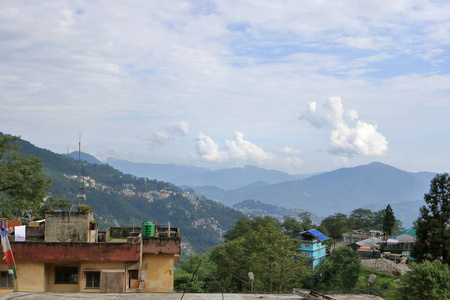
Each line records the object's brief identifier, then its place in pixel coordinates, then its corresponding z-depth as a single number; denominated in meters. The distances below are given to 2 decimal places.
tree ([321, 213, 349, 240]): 121.62
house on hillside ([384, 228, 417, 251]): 88.06
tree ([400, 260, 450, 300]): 36.91
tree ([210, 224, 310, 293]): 47.00
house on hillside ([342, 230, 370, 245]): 110.75
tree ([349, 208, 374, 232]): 141.12
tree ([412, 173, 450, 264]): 44.72
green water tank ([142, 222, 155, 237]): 24.19
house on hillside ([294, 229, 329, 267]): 84.69
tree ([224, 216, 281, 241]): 100.31
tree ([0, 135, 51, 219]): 45.92
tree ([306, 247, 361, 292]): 62.66
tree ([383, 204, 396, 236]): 106.00
